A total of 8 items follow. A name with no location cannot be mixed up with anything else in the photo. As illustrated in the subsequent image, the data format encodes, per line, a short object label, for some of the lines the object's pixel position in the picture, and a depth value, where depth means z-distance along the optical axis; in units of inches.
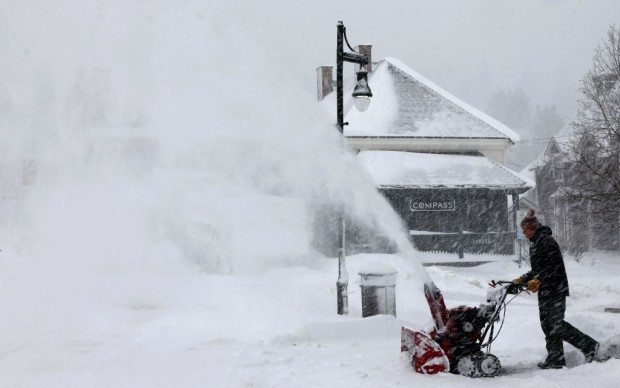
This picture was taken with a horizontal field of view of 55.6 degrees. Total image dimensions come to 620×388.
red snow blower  237.9
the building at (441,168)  1000.2
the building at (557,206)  1302.0
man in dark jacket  248.8
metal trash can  391.9
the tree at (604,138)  650.2
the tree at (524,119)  4301.2
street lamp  413.1
